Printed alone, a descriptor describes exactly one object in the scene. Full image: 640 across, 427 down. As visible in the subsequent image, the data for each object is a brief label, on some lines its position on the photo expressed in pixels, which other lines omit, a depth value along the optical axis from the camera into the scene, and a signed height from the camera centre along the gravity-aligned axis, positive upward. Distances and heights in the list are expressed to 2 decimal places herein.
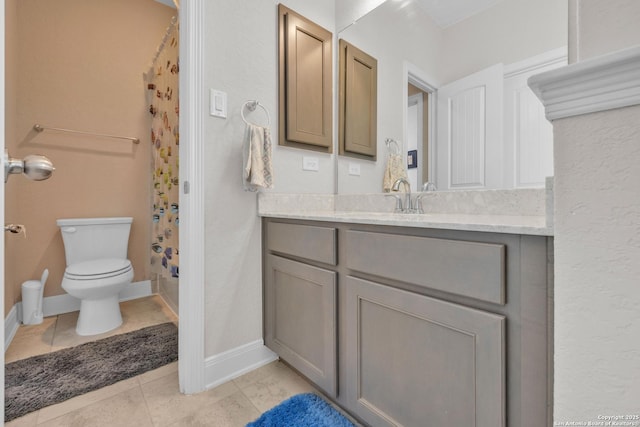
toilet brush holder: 2.03 -0.62
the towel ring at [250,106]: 1.50 +0.57
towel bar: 2.18 +0.67
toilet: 1.87 -0.36
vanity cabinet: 0.68 -0.33
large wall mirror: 1.11 +0.59
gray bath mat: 1.31 -0.81
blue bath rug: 1.14 -0.82
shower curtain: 2.09 +0.41
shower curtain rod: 2.03 +1.36
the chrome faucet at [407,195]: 1.52 +0.10
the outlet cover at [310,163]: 1.78 +0.31
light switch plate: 1.39 +0.54
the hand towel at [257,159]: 1.43 +0.27
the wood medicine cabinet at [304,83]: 1.66 +0.80
